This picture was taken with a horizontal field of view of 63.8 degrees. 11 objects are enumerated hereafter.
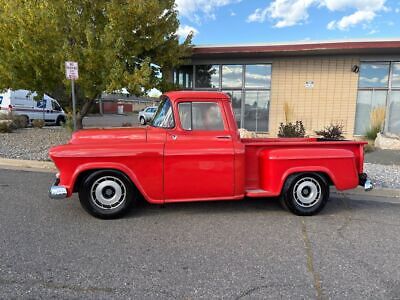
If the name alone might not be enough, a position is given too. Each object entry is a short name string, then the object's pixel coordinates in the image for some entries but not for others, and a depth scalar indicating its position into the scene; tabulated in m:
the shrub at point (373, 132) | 12.30
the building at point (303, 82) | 12.73
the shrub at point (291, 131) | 11.24
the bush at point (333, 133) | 10.62
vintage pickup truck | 4.41
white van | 18.72
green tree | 9.44
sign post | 7.67
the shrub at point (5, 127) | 13.76
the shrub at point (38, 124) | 16.81
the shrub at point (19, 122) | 15.48
